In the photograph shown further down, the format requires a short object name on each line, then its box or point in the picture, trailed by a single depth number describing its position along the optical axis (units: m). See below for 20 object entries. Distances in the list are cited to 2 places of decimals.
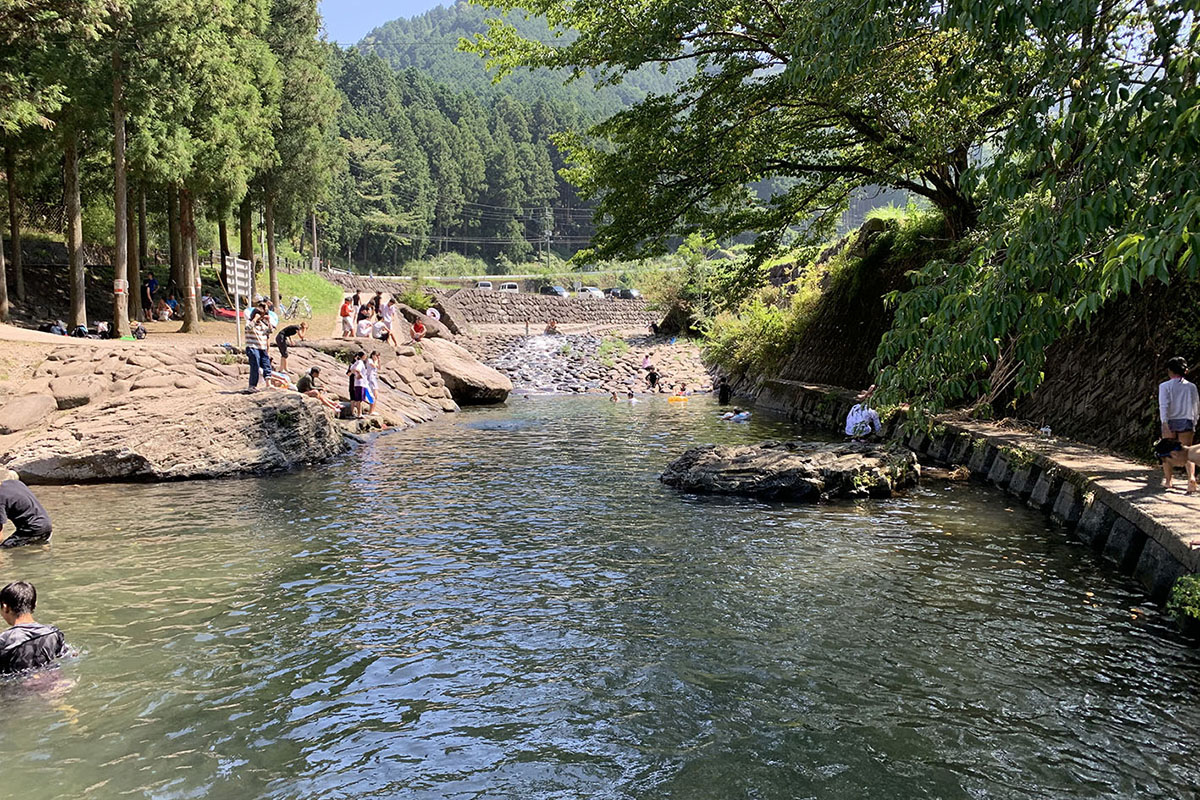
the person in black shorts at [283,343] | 21.61
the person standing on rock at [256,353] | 17.98
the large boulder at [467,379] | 28.98
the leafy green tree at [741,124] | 13.78
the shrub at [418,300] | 47.19
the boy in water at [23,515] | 9.82
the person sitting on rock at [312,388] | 20.34
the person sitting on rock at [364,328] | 28.45
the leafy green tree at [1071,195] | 4.05
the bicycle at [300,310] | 42.81
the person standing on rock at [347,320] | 28.61
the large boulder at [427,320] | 37.62
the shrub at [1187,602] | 6.64
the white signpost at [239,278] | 19.73
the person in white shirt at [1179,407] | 9.51
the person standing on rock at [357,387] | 20.92
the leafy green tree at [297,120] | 34.72
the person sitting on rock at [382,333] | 28.56
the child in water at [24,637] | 6.28
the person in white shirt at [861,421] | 16.12
